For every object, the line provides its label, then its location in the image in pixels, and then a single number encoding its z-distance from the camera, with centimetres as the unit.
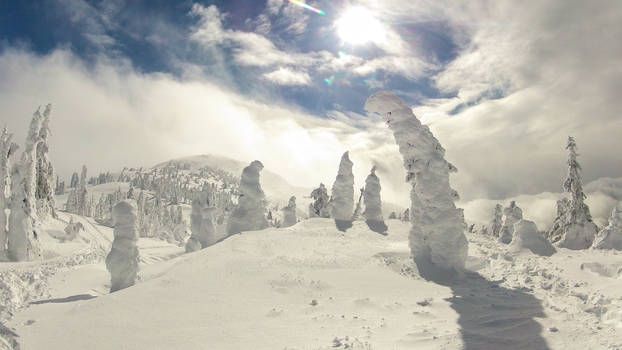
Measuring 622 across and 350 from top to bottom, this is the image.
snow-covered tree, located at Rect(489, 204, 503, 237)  5475
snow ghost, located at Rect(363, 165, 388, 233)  3778
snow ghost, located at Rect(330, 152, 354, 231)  4038
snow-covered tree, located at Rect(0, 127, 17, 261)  2897
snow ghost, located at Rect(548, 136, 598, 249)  3148
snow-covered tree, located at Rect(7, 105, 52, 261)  2900
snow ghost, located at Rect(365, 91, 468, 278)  2099
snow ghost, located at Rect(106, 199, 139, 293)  2014
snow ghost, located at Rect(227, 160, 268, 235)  3659
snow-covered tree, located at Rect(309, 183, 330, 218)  5200
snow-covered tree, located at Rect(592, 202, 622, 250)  2314
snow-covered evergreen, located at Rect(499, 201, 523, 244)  3953
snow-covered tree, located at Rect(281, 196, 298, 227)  5334
